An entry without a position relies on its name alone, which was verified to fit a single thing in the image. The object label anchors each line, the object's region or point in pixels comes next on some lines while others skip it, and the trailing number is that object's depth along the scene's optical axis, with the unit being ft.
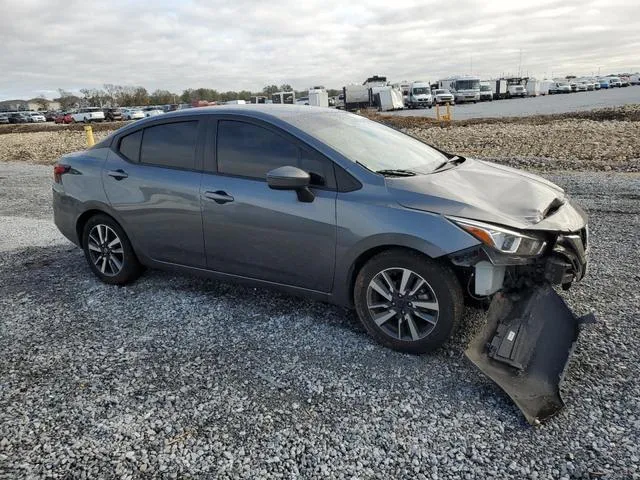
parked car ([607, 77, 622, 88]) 285.64
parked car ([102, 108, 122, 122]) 182.44
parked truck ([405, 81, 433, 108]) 171.01
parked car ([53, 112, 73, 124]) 177.17
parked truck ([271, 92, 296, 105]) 144.46
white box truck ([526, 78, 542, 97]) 230.27
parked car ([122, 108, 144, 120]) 175.32
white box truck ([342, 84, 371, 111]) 178.60
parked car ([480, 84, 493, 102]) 188.35
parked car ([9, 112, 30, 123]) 198.49
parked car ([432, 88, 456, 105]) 163.40
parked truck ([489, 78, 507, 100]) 214.69
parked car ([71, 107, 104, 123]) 175.60
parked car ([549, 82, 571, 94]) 246.06
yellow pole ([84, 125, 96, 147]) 54.74
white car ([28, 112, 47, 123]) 199.70
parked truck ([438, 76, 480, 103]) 182.39
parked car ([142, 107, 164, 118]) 179.37
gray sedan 10.94
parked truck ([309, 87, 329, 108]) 138.31
